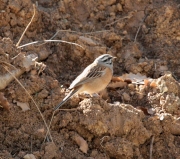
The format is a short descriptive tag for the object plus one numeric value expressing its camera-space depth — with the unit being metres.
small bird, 13.47
